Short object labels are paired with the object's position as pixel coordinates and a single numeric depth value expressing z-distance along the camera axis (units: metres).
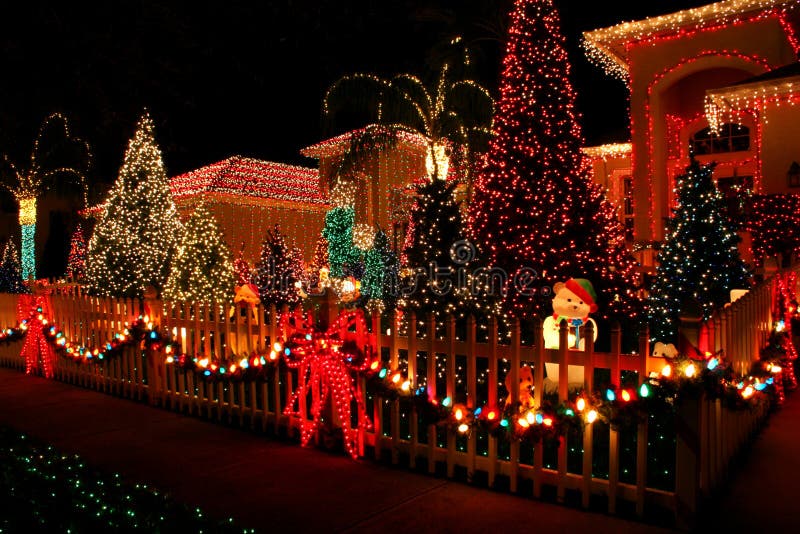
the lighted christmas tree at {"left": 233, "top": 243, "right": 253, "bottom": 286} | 13.87
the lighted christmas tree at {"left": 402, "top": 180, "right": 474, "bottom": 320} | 8.85
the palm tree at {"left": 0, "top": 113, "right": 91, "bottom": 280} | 20.80
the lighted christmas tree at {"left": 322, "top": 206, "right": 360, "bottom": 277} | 21.03
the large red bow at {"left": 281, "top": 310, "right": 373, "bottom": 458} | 5.32
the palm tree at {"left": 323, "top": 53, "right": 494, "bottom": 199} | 15.54
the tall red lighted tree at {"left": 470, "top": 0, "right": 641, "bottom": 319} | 9.52
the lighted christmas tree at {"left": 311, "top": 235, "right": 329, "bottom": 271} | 21.08
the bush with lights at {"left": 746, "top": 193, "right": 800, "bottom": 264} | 10.88
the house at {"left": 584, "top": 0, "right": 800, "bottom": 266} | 12.62
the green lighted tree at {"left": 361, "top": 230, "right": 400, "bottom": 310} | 15.51
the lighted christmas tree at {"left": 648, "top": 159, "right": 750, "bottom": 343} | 8.30
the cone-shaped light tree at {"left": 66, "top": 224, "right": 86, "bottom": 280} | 23.80
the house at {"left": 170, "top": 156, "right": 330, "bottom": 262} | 23.28
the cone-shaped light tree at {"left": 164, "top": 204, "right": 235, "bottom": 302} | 11.86
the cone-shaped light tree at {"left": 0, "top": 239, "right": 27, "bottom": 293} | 19.38
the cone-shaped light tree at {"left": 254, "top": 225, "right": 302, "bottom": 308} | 12.63
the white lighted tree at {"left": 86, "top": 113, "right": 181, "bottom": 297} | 14.14
